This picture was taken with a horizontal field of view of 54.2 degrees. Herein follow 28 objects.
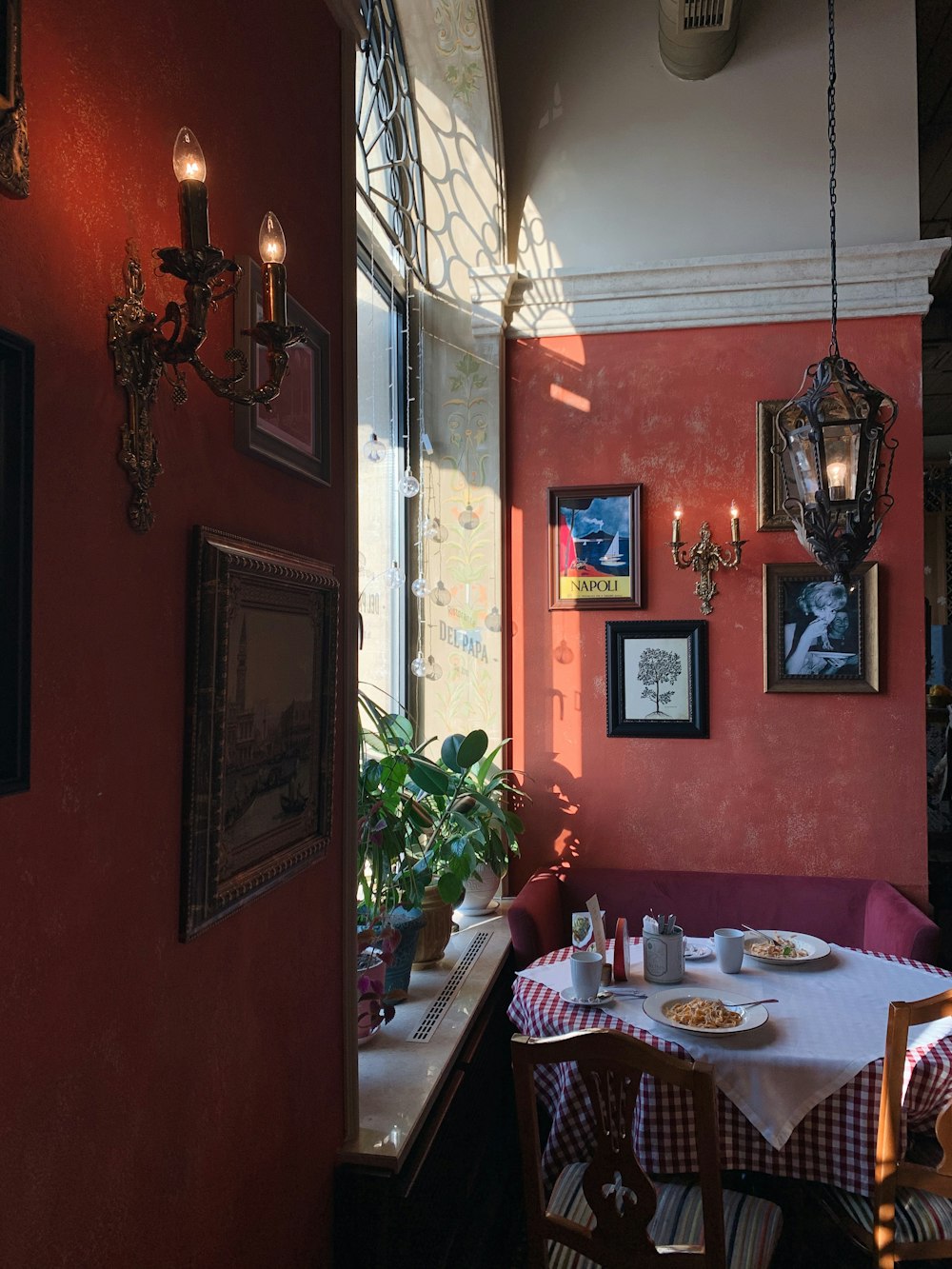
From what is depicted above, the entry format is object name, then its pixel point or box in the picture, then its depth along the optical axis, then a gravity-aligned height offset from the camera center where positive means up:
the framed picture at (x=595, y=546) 3.72 +0.47
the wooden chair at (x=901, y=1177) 1.97 -1.09
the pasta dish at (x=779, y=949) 2.79 -0.87
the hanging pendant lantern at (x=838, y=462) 2.45 +0.54
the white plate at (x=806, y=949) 2.72 -0.86
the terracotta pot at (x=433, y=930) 2.91 -0.85
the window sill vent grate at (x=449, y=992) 2.43 -0.97
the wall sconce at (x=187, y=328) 1.04 +0.41
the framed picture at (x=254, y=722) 1.30 -0.10
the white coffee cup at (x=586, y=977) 2.49 -0.84
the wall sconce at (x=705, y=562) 3.63 +0.40
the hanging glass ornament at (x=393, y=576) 3.16 +0.29
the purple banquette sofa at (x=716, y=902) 3.32 -0.89
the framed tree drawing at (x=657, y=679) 3.66 -0.06
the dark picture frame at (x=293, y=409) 1.46 +0.46
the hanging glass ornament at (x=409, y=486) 3.20 +0.61
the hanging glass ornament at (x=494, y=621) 3.76 +0.17
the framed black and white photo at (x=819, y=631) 3.54 +0.12
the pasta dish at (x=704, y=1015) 2.27 -0.87
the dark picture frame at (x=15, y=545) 0.90 +0.11
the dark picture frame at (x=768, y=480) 3.59 +0.71
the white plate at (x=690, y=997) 2.25 -0.88
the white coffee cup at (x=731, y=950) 2.71 -0.84
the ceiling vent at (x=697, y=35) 3.39 +2.37
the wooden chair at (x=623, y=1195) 1.73 -1.05
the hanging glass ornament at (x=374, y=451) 3.05 +0.70
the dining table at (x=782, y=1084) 2.12 -0.97
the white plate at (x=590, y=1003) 2.46 -0.90
